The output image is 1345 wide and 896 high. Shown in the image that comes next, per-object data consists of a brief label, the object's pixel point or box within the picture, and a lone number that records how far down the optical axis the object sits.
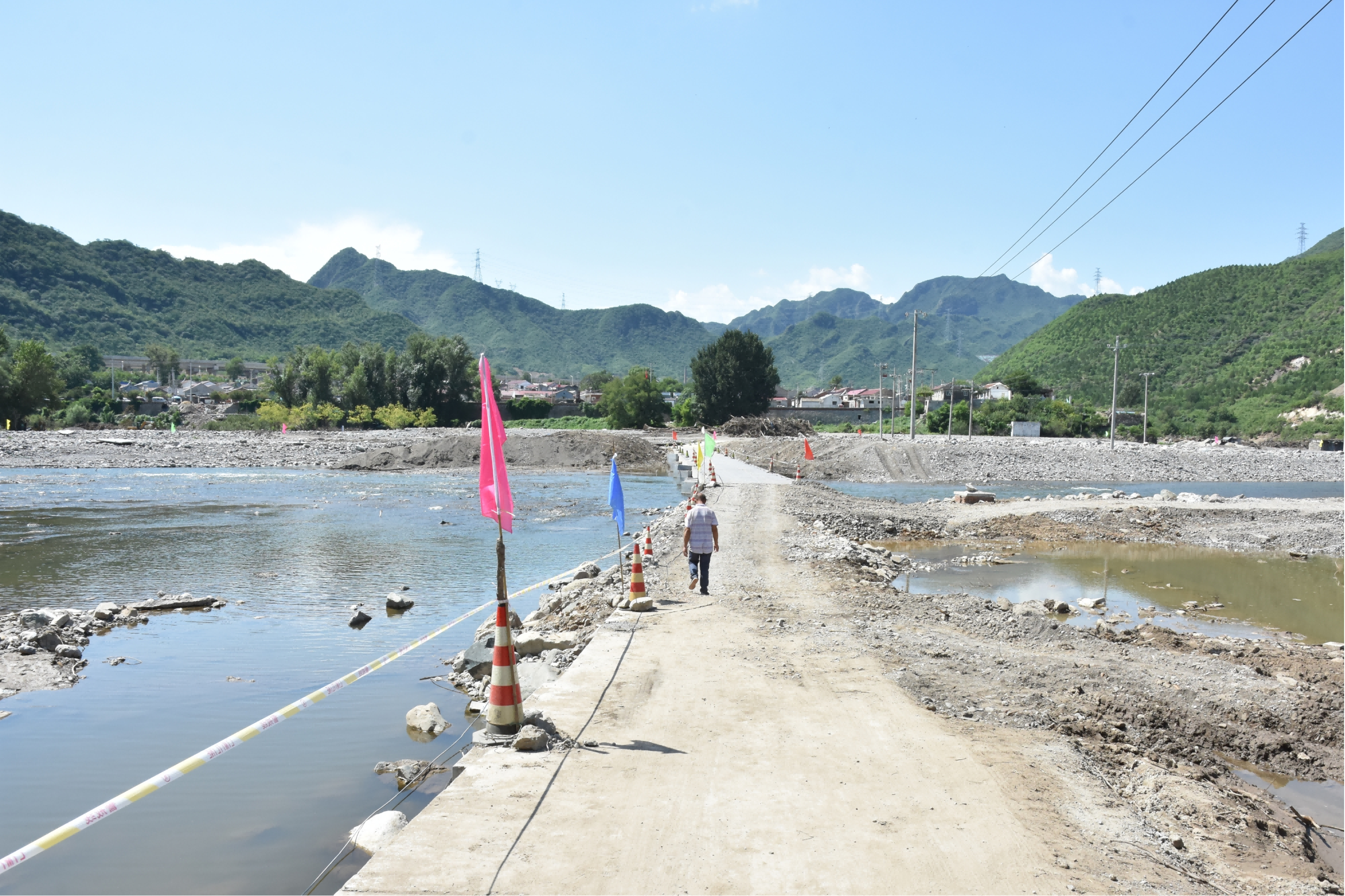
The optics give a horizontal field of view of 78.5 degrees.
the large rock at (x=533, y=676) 8.66
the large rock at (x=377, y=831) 5.73
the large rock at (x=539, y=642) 10.14
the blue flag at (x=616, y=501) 13.88
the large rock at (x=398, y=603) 15.00
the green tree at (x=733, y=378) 87.62
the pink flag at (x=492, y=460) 6.79
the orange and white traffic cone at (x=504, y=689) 6.39
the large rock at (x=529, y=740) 6.08
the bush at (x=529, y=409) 103.69
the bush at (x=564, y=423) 95.69
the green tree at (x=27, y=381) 76.94
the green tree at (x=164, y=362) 165.75
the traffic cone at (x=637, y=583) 11.75
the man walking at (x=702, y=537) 12.77
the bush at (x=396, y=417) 88.69
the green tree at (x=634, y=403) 90.56
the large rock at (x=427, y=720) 8.44
